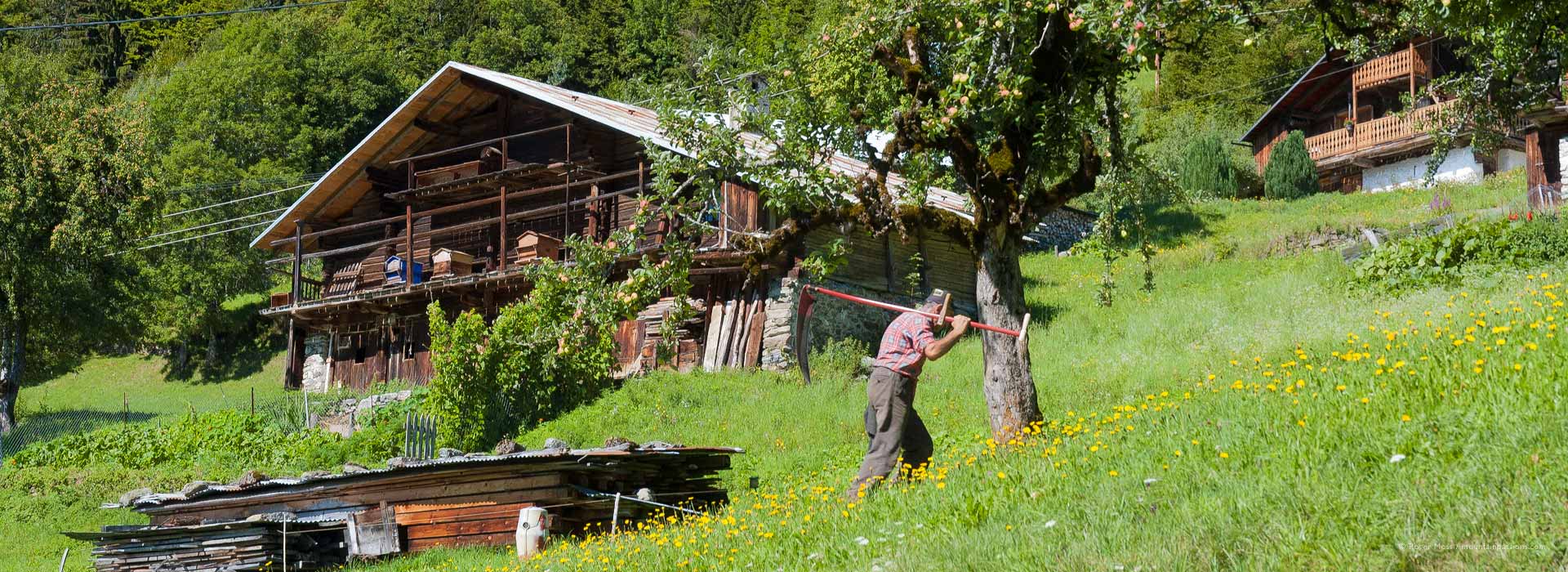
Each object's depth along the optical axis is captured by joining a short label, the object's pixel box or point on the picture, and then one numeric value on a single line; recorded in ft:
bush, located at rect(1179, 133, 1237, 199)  147.64
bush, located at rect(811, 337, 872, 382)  78.07
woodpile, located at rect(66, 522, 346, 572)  45.55
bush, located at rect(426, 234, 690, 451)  71.97
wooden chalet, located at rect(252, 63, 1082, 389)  88.43
